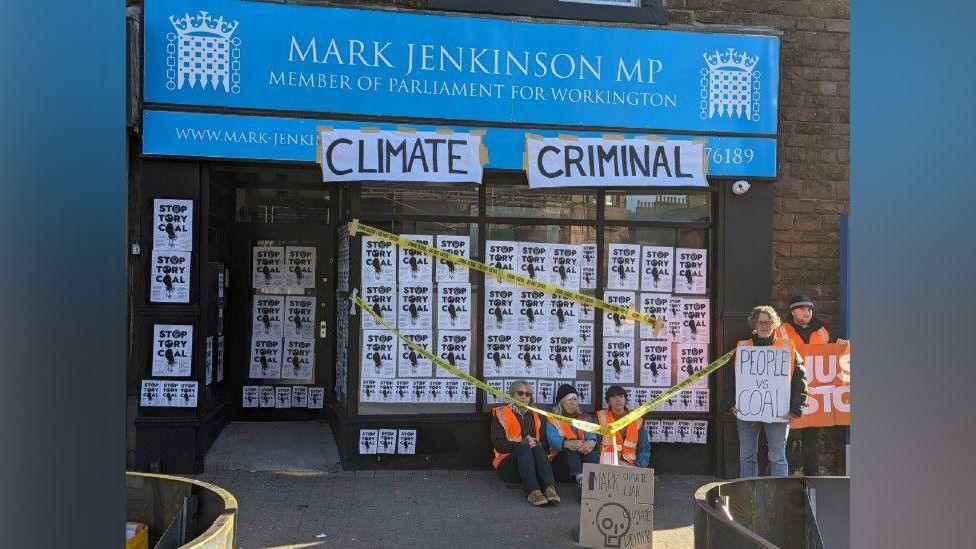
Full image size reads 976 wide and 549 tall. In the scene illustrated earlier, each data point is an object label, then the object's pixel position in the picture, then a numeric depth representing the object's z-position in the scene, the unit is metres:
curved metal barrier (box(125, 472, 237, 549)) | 3.64
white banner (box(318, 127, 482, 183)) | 7.34
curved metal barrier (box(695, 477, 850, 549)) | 4.47
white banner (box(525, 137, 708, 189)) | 7.64
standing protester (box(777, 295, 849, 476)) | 7.45
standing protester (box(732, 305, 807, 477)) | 6.80
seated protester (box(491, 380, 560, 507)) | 6.87
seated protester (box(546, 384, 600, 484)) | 7.20
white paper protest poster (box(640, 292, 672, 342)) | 8.06
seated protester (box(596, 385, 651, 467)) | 7.34
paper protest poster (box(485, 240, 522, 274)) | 7.80
